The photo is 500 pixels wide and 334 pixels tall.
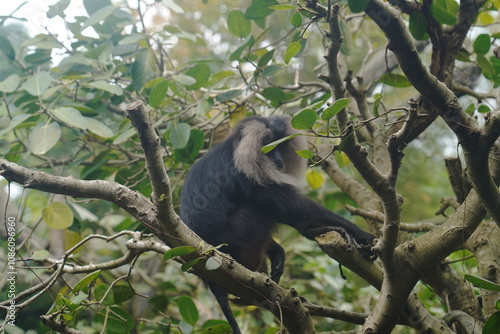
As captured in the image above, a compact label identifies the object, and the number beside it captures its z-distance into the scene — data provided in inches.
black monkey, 103.4
